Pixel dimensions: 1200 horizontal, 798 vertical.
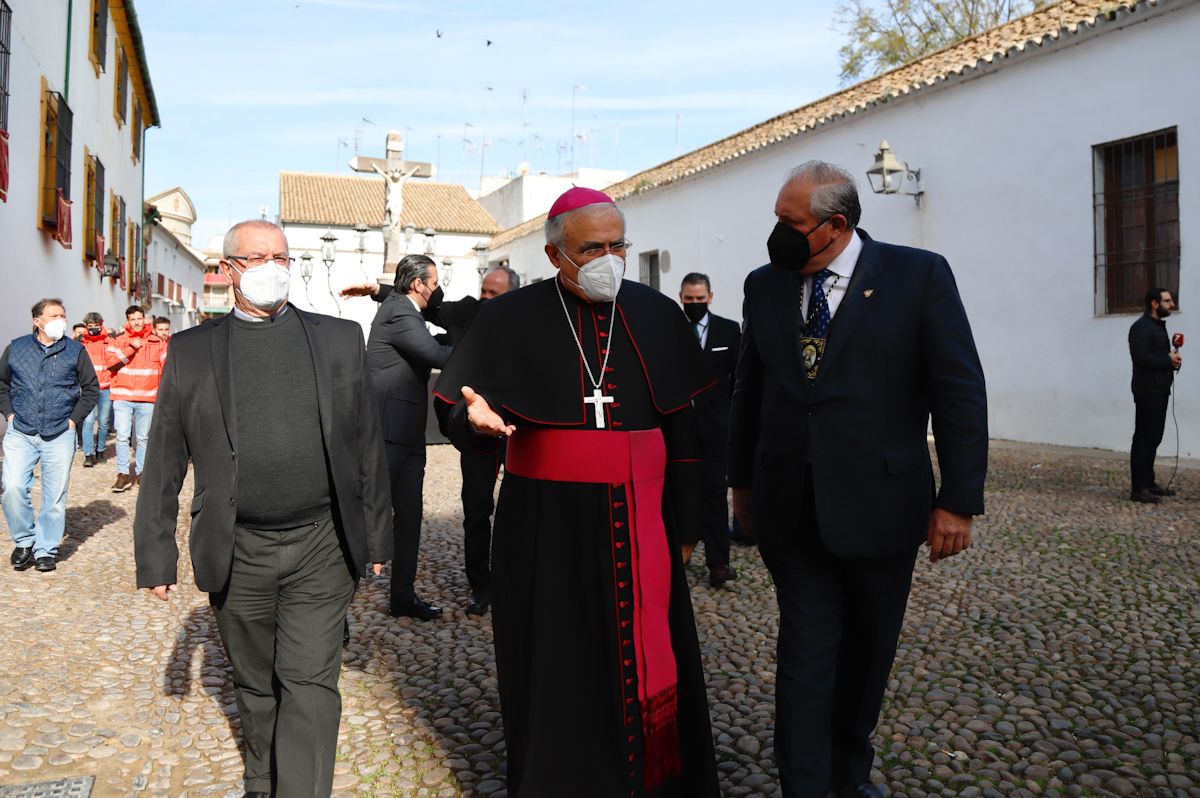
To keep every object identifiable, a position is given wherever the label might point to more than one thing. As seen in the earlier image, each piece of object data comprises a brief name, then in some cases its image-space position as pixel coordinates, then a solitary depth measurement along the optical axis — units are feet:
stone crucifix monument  74.74
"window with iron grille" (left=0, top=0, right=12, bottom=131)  34.37
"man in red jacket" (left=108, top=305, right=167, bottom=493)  34.33
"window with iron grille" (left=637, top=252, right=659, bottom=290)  77.97
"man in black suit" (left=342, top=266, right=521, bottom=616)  17.89
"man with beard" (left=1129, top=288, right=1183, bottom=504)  29.17
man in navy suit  9.55
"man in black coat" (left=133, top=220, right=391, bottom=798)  9.71
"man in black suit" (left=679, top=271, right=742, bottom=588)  19.13
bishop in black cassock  9.20
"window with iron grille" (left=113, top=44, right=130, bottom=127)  64.08
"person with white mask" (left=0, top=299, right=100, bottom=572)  22.34
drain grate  10.67
